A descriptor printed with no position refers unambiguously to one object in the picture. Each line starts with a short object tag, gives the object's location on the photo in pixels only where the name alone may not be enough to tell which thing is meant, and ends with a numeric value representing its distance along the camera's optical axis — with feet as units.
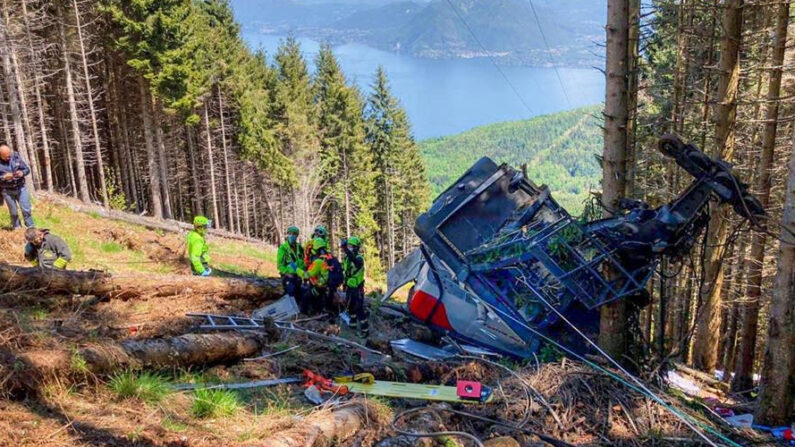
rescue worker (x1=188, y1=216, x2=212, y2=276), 33.93
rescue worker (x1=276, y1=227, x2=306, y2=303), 33.40
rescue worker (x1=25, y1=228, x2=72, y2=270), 28.89
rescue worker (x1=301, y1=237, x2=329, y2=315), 32.42
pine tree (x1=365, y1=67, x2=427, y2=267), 140.97
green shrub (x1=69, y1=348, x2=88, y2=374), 15.89
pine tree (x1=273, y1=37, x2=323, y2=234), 118.32
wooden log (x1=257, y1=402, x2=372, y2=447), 14.16
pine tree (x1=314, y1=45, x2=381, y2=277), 126.41
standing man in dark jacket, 36.35
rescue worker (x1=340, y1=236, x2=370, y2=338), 31.99
